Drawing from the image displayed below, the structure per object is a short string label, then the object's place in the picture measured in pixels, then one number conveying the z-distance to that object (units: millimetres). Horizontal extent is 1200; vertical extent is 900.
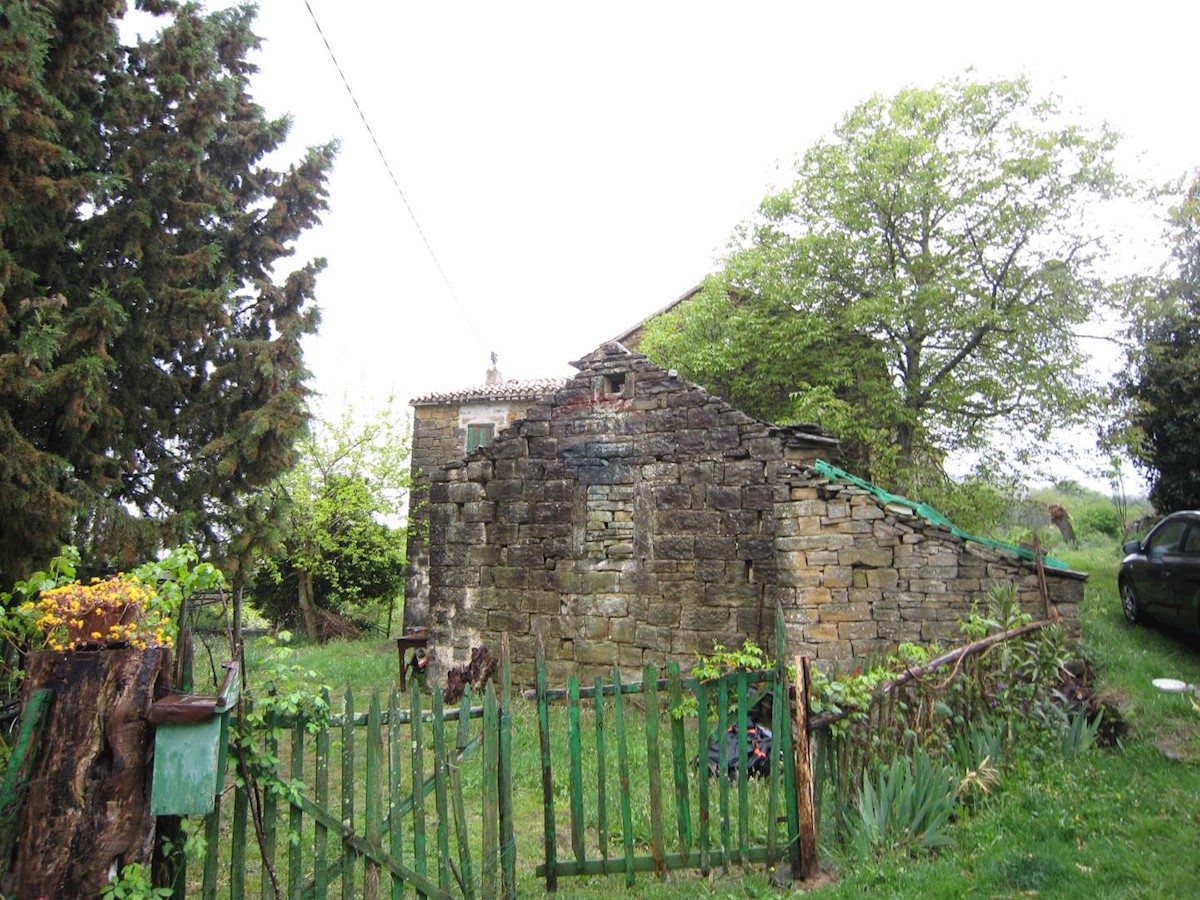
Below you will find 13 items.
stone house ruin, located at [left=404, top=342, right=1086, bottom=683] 8219
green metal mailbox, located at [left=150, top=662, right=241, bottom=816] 2920
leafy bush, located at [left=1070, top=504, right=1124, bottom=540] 19250
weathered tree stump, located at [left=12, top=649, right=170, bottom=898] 2771
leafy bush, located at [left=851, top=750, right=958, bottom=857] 4186
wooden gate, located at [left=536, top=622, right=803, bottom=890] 4125
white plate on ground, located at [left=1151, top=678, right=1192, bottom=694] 6547
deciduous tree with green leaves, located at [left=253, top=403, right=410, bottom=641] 19438
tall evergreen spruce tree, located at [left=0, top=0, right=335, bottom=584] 6707
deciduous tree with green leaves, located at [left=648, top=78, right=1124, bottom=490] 13398
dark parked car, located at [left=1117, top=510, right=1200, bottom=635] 7698
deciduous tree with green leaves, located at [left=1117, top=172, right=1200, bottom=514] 12766
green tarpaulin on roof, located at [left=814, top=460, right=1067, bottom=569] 7975
